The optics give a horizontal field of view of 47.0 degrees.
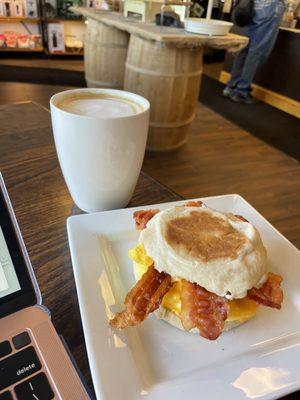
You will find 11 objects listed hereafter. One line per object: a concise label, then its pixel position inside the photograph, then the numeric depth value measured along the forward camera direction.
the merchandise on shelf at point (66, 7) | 3.84
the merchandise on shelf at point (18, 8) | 3.65
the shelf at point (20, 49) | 3.87
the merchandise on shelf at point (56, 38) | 3.95
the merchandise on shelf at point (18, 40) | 3.84
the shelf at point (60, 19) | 3.91
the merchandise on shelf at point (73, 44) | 4.13
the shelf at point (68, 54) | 4.10
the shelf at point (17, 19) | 3.68
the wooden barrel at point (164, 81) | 1.95
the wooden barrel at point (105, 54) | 2.46
